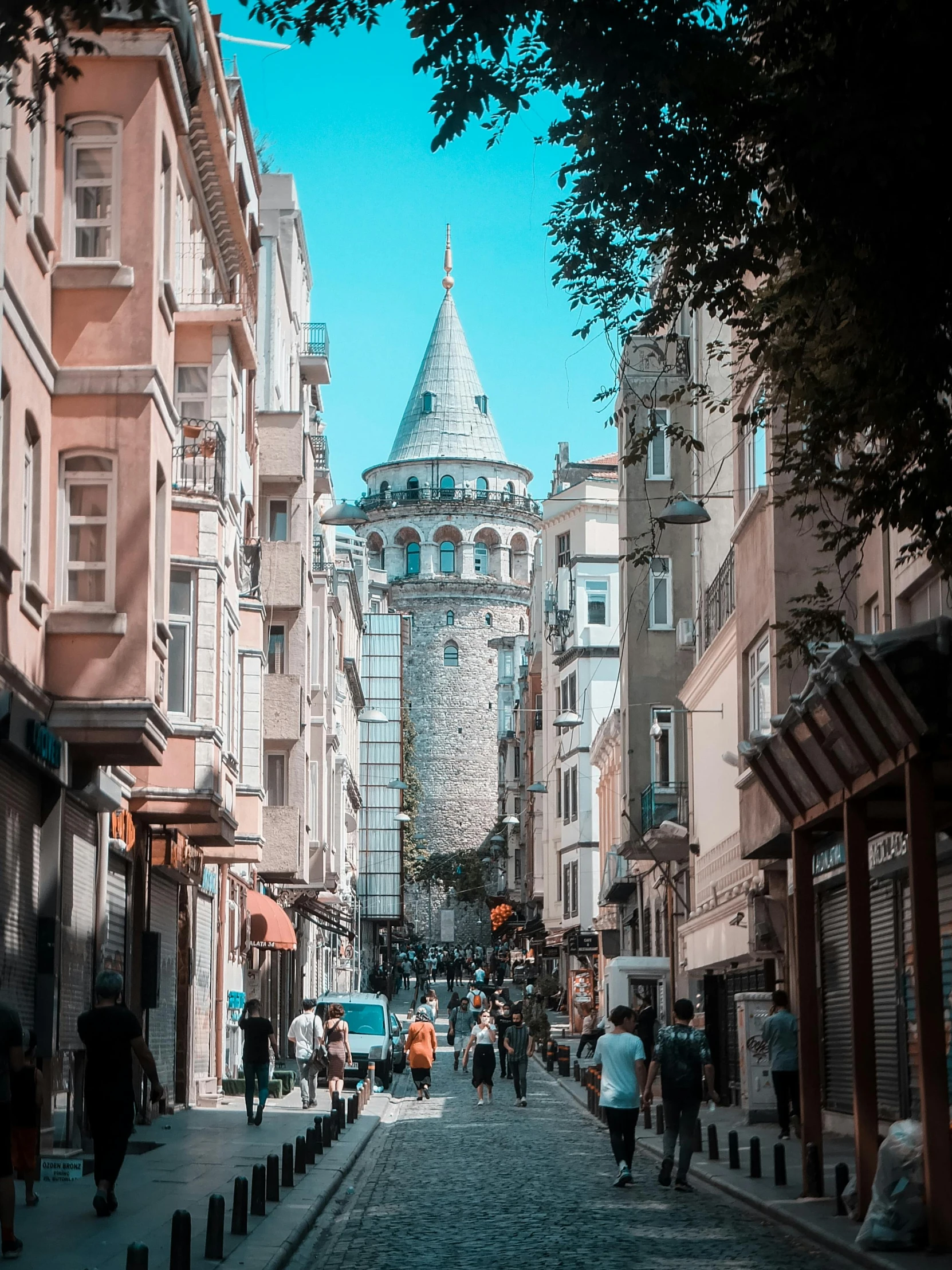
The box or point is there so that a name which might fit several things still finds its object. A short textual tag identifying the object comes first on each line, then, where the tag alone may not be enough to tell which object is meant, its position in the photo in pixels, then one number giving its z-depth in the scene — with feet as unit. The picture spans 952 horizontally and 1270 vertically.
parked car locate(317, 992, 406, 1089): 117.80
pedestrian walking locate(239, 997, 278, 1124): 78.18
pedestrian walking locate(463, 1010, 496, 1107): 102.27
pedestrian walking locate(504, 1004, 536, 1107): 100.58
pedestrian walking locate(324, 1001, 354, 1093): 96.63
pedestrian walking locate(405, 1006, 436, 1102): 105.19
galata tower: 405.80
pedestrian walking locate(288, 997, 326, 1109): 94.58
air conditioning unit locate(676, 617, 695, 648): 138.51
